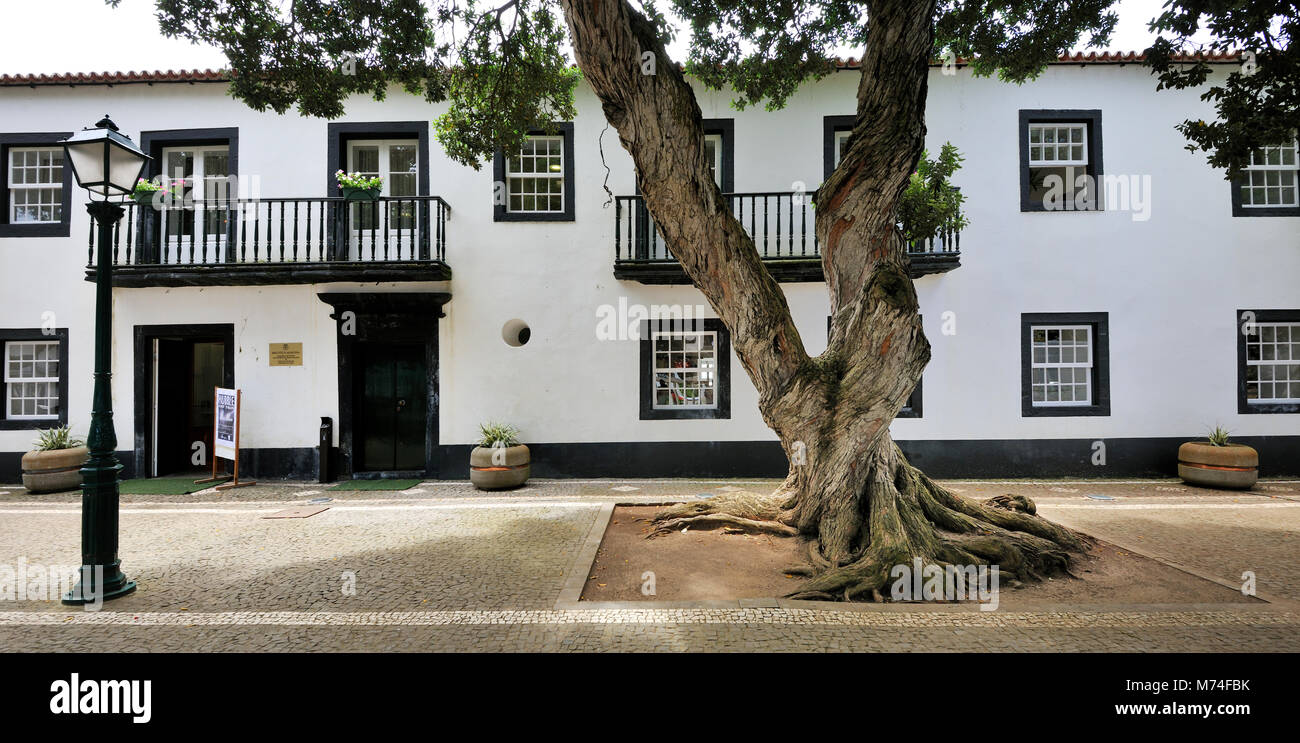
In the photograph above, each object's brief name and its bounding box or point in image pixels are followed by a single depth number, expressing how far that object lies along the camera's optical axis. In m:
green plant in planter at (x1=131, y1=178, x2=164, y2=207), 9.55
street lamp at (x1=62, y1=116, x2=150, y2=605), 4.70
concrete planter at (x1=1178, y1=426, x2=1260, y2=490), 8.95
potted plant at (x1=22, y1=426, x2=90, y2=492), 8.99
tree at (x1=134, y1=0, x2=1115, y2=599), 5.16
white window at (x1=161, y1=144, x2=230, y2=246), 9.98
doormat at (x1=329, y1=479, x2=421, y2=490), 9.51
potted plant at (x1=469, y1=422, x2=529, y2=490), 9.03
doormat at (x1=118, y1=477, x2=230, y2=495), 9.05
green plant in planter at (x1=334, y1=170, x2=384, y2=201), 9.57
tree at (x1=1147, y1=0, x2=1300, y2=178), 4.62
